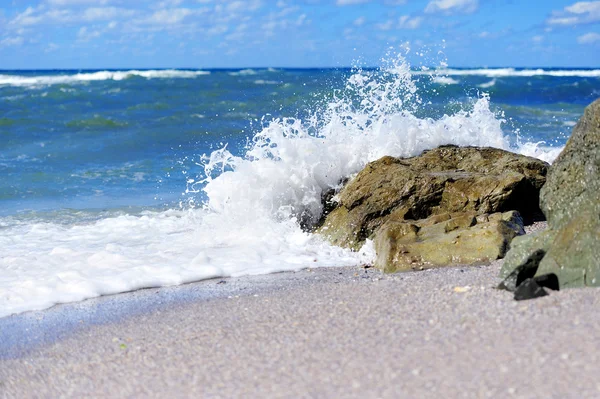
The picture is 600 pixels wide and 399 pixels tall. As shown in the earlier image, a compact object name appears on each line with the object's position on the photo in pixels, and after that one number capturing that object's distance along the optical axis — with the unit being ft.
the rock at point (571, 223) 13.62
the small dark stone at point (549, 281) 13.62
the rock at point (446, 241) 18.13
